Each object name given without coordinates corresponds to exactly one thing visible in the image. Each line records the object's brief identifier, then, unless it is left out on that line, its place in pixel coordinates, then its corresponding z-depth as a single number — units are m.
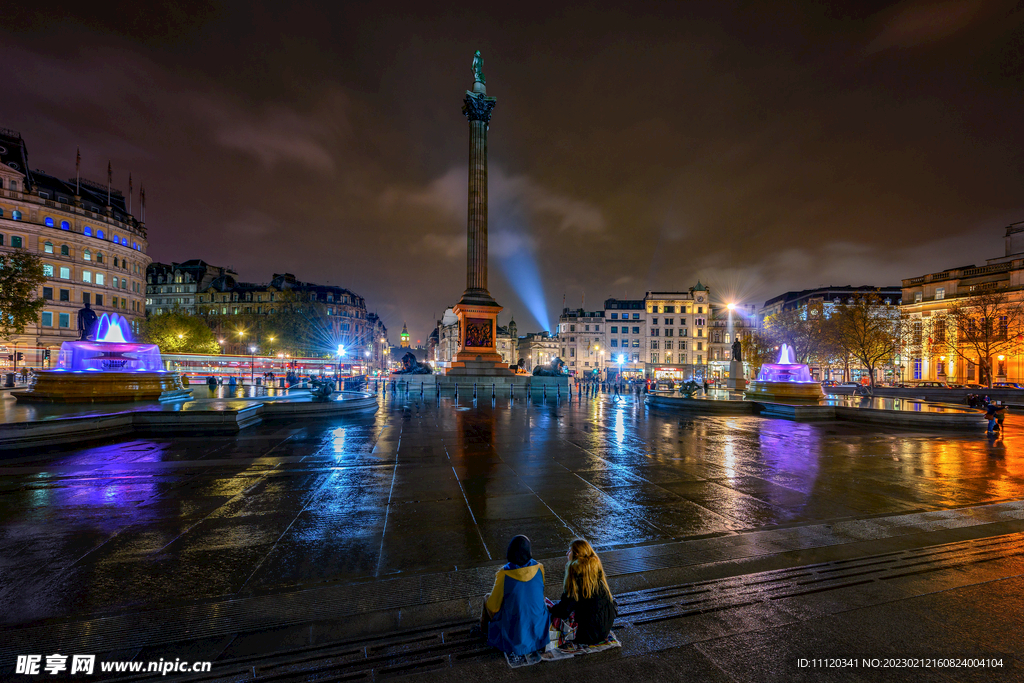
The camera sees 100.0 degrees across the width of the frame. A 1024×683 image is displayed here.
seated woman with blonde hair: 3.45
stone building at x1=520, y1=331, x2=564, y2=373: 115.69
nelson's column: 36.31
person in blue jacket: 3.34
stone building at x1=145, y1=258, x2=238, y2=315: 97.06
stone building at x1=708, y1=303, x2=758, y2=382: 85.06
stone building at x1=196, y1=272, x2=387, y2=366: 82.23
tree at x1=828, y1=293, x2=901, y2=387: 47.12
